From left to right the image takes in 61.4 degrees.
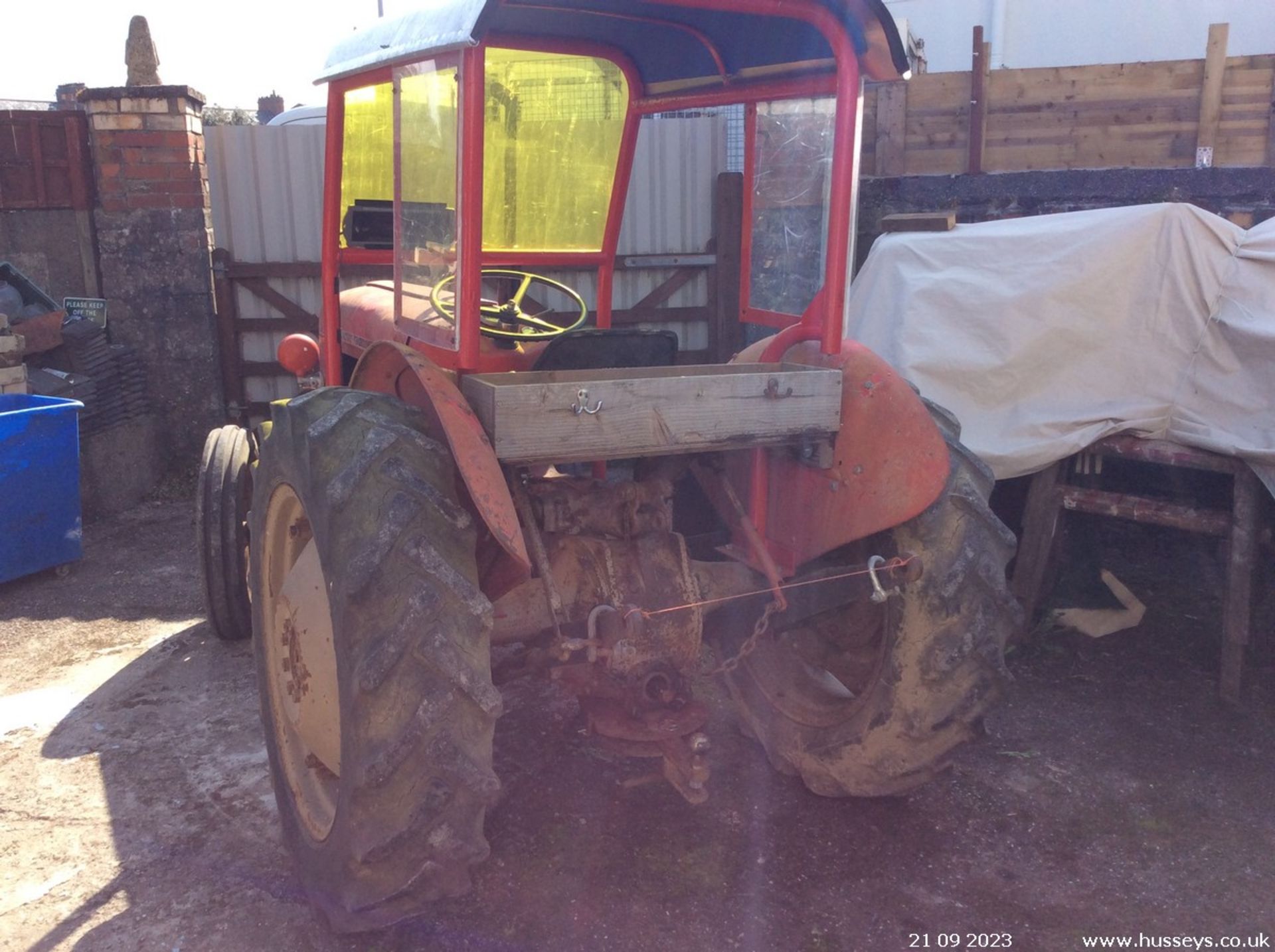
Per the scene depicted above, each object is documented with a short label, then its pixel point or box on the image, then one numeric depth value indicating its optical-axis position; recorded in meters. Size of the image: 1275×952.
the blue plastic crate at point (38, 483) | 5.10
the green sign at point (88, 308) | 7.09
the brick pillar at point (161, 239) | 6.98
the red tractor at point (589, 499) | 2.26
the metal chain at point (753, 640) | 2.81
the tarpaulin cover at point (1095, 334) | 4.29
